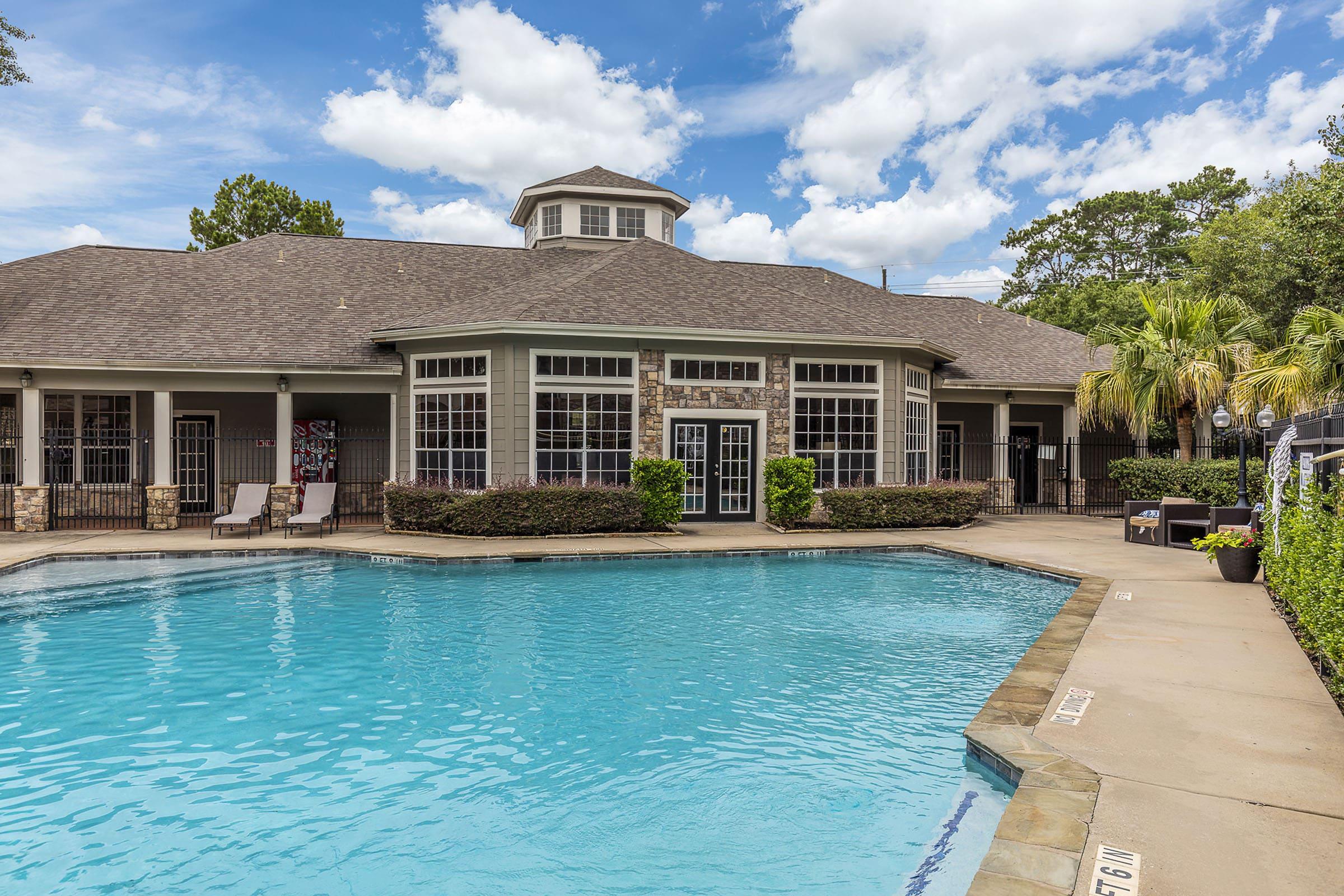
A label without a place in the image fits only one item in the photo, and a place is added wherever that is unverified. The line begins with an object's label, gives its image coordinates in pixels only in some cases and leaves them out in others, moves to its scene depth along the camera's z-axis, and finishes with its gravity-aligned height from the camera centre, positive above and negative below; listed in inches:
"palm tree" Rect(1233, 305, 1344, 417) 462.9 +56.5
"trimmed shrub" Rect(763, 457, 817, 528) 557.6 -22.0
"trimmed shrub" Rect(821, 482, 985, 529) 572.1 -35.2
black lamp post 420.5 +18.5
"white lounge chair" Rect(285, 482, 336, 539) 532.7 -32.6
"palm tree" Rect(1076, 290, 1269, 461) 630.5 +76.6
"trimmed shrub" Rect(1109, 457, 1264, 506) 625.9 -18.1
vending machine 685.3 +5.5
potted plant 366.0 -43.8
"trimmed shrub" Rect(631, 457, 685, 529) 542.3 -21.6
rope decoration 322.3 -3.8
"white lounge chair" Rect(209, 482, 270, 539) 529.3 -30.3
